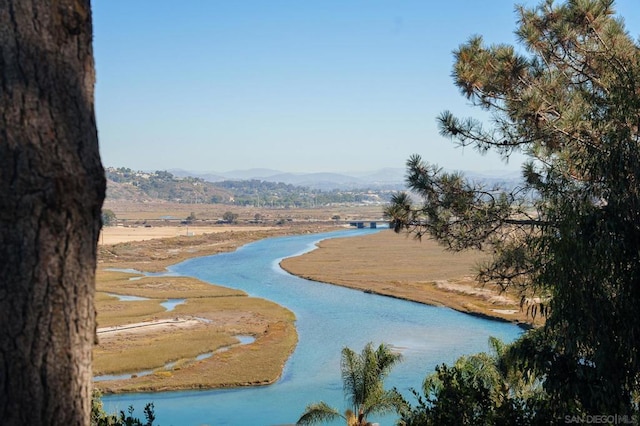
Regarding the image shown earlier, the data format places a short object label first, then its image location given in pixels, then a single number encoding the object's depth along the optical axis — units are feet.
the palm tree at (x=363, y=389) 37.63
